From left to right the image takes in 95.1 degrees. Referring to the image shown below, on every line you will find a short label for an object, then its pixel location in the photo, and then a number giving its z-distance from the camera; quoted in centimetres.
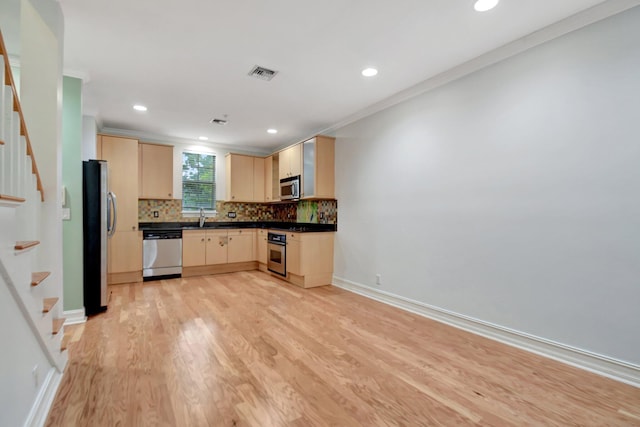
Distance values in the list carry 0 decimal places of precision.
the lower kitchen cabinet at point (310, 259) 459
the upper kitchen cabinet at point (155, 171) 529
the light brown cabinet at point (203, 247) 529
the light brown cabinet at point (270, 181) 603
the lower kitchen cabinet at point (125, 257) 467
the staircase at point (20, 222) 134
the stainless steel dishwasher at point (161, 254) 498
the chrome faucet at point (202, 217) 595
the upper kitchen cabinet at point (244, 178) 616
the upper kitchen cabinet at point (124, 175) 466
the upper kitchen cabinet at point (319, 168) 473
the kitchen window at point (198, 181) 599
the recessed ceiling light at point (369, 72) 311
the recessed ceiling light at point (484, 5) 213
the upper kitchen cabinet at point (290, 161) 513
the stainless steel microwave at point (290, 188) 513
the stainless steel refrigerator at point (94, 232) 328
